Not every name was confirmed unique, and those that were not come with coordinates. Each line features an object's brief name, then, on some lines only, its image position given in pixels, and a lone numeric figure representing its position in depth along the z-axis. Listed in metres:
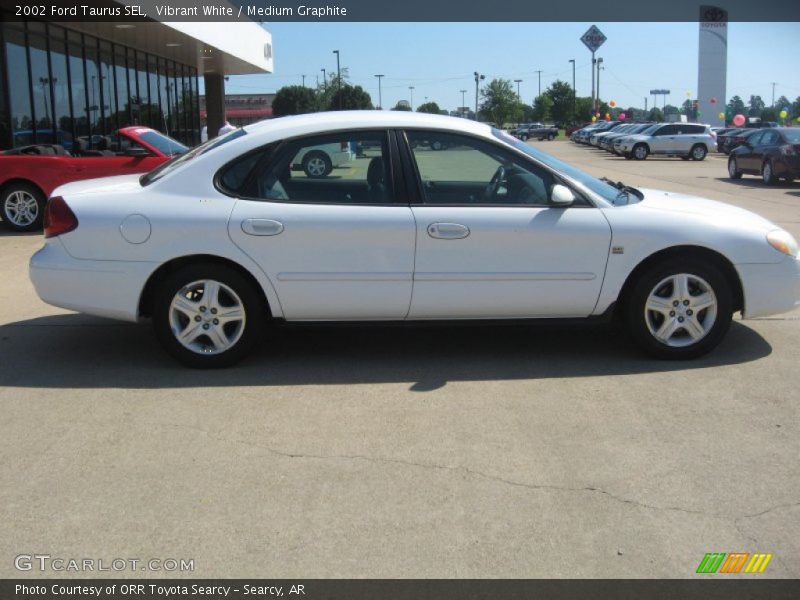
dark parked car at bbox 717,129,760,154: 39.66
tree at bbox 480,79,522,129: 96.94
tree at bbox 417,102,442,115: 79.40
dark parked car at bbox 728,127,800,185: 20.59
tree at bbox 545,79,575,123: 119.69
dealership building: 16.30
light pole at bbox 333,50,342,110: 62.50
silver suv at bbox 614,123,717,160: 39.53
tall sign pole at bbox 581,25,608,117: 74.38
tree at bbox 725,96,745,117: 185.02
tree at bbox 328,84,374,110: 61.01
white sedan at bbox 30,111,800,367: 5.33
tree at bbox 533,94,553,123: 114.50
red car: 11.78
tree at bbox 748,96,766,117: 177.20
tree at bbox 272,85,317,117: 68.31
